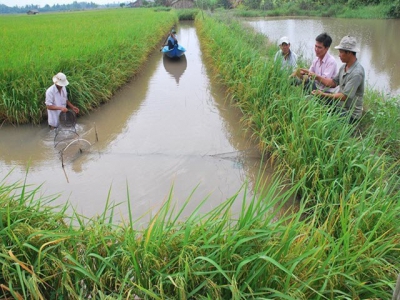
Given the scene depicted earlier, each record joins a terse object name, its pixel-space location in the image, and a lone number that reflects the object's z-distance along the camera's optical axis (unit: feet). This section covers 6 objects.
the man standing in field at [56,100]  15.10
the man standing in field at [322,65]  13.56
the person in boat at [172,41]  35.33
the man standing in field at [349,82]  11.64
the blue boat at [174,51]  35.32
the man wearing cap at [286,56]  16.32
